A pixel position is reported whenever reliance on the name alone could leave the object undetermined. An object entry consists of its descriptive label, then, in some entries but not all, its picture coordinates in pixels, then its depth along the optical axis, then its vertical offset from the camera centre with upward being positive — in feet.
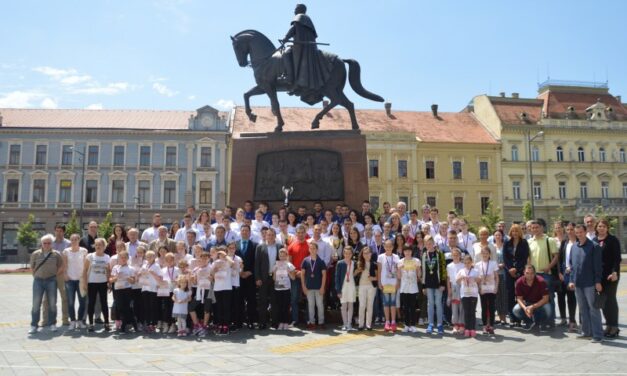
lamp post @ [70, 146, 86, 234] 121.24 +20.68
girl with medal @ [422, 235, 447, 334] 26.43 -2.22
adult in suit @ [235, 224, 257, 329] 27.53 -2.56
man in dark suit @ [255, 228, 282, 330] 26.91 -2.38
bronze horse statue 39.27 +13.12
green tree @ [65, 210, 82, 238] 104.68 +1.72
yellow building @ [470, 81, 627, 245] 143.54 +25.18
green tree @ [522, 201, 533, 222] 115.44 +6.08
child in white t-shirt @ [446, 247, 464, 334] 26.32 -2.77
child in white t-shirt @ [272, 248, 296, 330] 26.91 -2.50
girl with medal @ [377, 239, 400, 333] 26.50 -2.35
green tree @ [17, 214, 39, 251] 113.19 +0.18
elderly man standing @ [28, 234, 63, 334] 27.66 -2.18
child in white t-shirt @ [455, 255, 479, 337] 24.97 -2.84
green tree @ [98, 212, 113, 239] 100.67 +1.47
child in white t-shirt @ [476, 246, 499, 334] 25.68 -2.60
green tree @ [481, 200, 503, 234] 115.34 +4.80
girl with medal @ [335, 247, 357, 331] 26.53 -2.66
